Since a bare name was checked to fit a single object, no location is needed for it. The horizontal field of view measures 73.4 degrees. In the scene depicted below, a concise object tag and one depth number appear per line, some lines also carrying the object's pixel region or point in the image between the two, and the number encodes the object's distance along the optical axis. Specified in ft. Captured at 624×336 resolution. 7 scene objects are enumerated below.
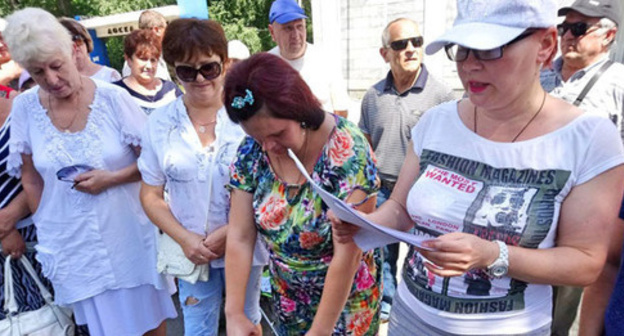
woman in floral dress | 4.54
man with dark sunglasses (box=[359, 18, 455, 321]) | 9.66
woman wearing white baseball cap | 3.43
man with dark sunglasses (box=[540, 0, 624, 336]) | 7.48
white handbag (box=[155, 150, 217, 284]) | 6.63
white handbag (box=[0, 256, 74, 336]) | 6.81
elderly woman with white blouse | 6.66
